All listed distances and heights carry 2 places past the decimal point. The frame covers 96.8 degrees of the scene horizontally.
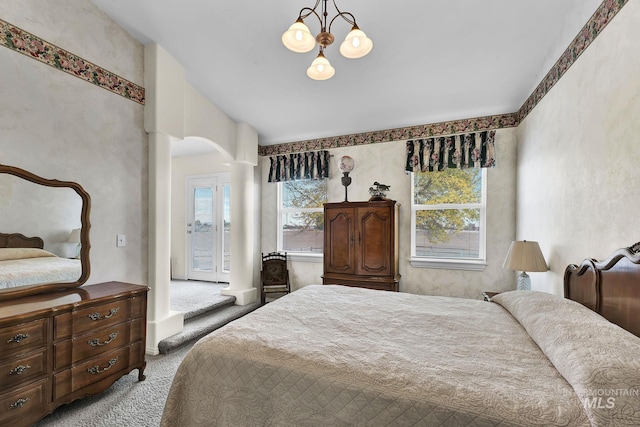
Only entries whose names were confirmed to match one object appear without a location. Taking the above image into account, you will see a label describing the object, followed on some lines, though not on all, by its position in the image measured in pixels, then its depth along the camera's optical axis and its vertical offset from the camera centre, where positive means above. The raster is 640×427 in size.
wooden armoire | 3.36 -0.35
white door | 5.23 -0.23
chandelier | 1.59 +1.01
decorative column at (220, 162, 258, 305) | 4.10 -0.29
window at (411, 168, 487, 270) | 3.50 -0.03
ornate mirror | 1.89 -0.14
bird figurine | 3.51 +0.31
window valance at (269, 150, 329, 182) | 4.11 +0.74
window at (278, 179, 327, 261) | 4.30 -0.02
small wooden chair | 4.17 -0.91
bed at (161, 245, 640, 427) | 0.92 -0.62
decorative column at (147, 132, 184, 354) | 2.79 -0.27
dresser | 1.59 -0.85
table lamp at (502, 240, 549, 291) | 2.39 -0.35
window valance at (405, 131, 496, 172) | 3.31 +0.78
